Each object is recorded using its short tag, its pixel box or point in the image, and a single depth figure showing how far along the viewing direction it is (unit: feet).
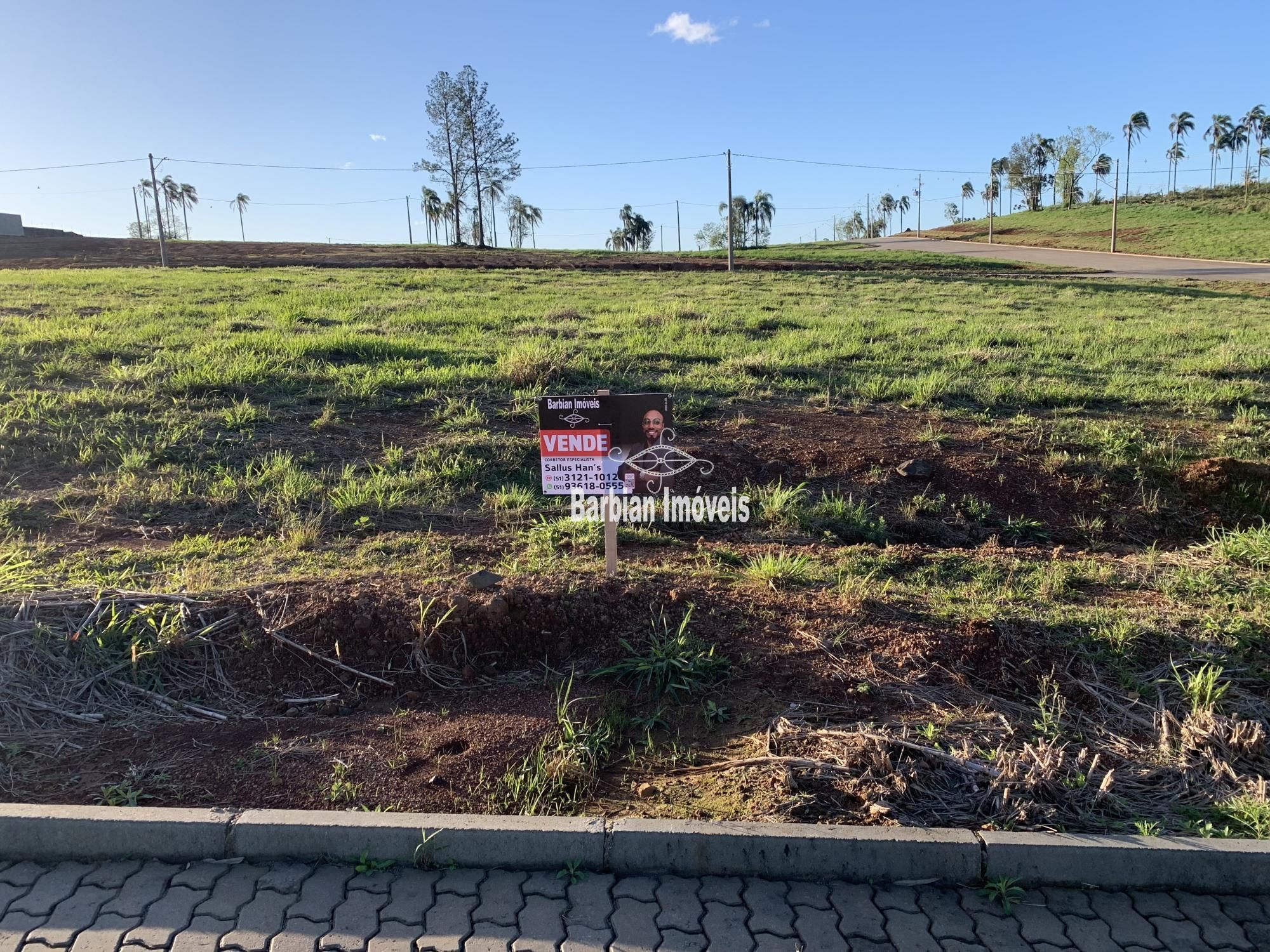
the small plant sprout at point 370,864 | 8.71
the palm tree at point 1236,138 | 266.16
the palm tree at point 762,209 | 283.38
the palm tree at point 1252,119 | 262.06
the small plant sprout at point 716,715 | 11.06
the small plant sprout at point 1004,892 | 8.34
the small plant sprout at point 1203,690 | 11.00
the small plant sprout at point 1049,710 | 10.71
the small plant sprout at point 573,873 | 8.57
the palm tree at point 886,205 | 339.16
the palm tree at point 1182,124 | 285.64
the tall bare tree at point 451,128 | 173.06
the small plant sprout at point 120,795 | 9.49
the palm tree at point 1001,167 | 277.85
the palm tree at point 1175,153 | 284.61
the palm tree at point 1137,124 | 277.85
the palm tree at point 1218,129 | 270.46
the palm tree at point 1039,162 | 289.12
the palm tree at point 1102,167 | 261.65
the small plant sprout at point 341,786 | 9.50
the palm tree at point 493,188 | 178.70
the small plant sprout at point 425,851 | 8.70
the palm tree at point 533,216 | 276.00
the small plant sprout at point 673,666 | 11.64
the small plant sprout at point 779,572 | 14.49
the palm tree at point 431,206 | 246.27
